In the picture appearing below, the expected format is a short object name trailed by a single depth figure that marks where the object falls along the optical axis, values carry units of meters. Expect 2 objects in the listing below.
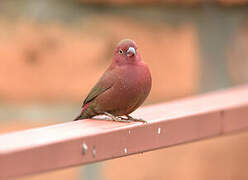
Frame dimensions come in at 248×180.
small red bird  3.55
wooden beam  3.37
